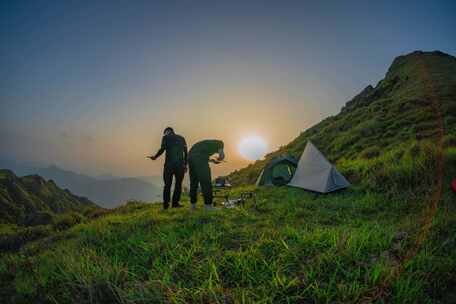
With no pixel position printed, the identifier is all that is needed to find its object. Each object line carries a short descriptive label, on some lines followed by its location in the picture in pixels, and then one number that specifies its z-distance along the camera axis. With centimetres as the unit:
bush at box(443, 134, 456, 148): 867
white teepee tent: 872
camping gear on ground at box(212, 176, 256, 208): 782
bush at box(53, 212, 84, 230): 785
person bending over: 712
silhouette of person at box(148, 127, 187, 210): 749
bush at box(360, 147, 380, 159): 1262
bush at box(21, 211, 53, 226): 1186
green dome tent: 1272
